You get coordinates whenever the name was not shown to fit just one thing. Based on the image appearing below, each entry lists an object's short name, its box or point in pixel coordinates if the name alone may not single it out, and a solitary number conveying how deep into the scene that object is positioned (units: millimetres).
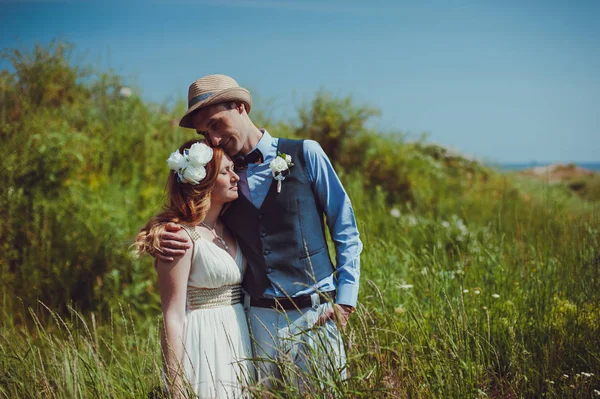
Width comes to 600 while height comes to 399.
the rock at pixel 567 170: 28141
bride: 2621
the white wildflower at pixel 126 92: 8008
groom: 2760
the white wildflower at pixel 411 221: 6166
